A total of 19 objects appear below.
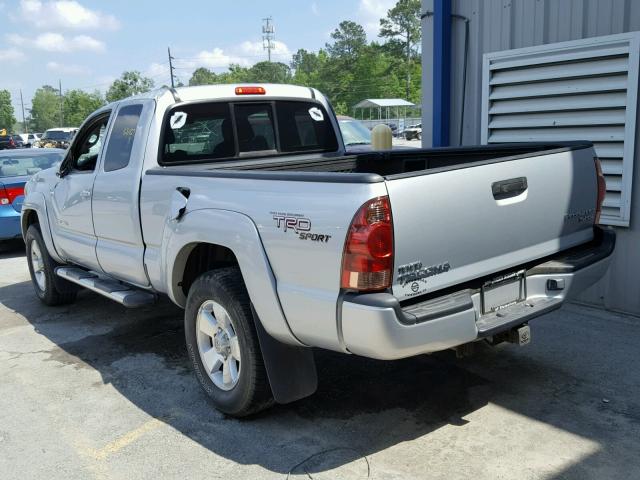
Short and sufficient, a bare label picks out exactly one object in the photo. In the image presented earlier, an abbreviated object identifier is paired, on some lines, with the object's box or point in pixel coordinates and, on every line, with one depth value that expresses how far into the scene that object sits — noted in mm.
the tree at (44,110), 131625
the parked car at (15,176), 9562
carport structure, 72306
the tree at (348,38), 111500
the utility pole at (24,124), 143900
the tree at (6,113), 125300
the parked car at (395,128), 64838
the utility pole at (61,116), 106662
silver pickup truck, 2988
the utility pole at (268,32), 102625
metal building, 5477
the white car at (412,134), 55938
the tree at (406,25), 97875
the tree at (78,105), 99419
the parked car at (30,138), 53844
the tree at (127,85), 78188
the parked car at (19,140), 40450
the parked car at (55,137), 41575
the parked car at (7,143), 32875
